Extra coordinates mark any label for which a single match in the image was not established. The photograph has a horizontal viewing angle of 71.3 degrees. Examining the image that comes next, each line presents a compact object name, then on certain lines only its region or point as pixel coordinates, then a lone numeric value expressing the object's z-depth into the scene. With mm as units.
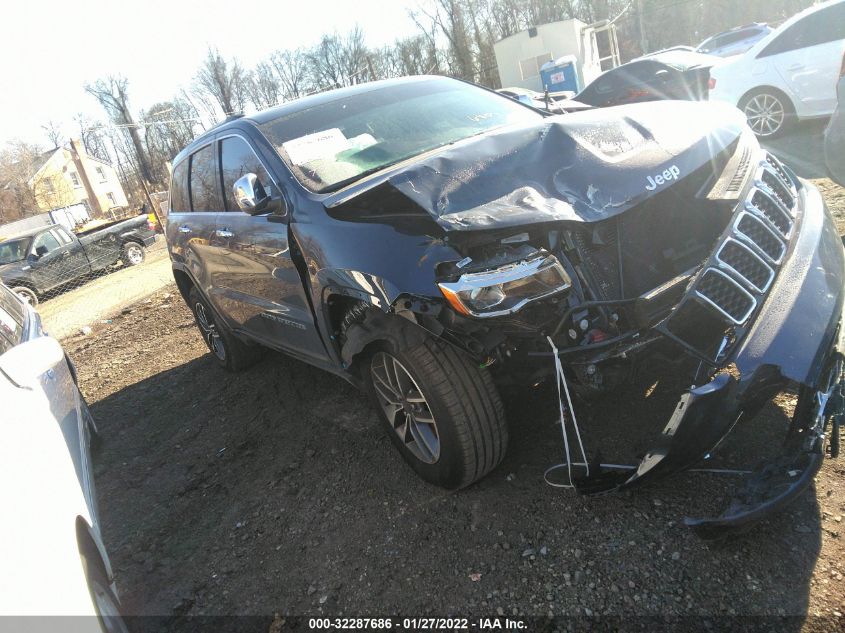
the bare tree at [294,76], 61125
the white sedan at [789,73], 7449
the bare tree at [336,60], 58219
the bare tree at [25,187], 49250
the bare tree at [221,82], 58250
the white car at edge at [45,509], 1564
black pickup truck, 14094
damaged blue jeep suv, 2045
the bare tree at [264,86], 62094
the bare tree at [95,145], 60762
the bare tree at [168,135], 50875
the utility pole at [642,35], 34094
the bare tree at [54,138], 59056
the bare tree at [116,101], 56969
